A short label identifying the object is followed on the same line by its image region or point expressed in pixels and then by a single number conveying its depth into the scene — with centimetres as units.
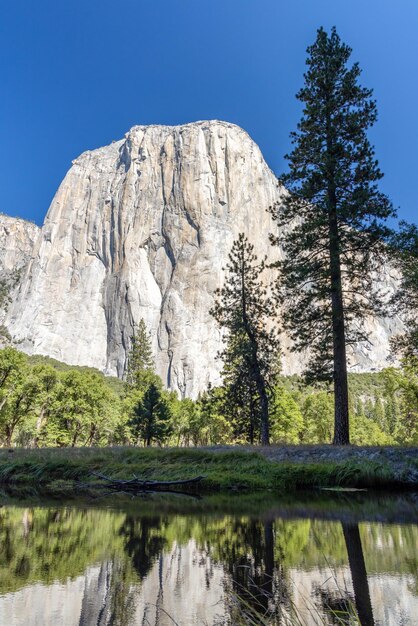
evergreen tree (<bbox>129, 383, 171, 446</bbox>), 5209
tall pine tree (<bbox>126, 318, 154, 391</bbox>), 9344
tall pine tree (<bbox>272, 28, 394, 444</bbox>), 2042
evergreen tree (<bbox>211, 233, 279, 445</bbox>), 2891
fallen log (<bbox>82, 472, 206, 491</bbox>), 1445
